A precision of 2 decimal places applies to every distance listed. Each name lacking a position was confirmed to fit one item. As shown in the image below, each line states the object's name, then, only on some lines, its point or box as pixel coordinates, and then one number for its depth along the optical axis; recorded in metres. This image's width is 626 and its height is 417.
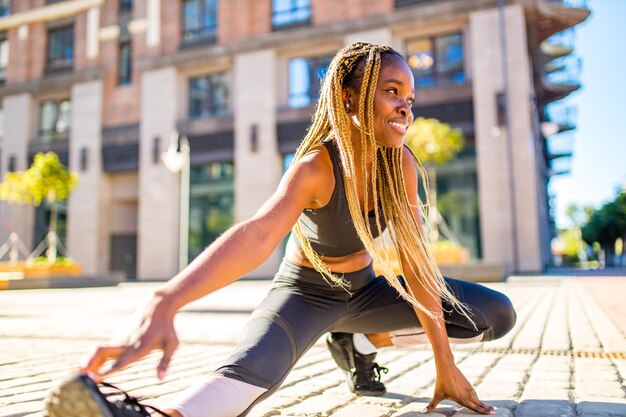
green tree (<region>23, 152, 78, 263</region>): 18.20
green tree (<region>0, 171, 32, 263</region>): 18.39
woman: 1.67
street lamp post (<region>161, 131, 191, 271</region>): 14.98
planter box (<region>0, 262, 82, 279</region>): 17.75
